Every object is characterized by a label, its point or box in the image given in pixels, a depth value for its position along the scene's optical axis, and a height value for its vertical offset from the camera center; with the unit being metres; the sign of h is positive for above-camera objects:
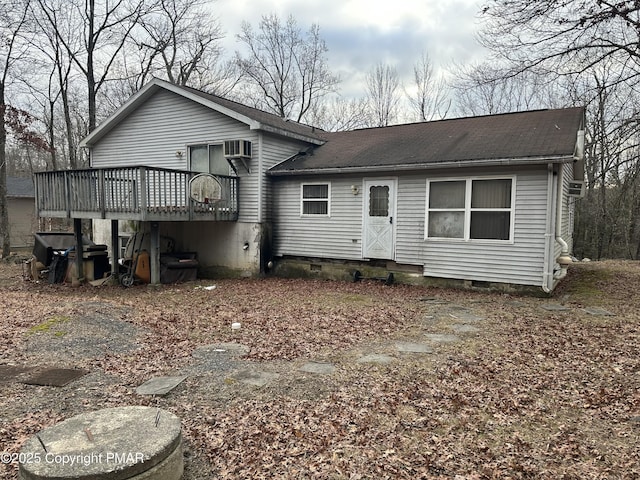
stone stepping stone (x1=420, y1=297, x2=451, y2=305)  8.47 -1.78
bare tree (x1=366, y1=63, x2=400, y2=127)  26.58 +7.47
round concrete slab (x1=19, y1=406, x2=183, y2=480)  2.52 -1.52
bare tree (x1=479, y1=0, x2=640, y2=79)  9.54 +4.30
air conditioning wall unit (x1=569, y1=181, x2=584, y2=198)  11.81 +0.72
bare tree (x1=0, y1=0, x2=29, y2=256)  17.02 +5.22
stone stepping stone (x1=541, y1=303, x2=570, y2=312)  7.69 -1.72
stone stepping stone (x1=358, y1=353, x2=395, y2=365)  5.11 -1.77
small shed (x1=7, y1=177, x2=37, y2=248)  23.11 -0.25
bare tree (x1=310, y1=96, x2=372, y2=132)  27.41 +6.36
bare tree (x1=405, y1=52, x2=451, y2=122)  25.12 +7.03
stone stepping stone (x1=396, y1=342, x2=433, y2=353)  5.48 -1.77
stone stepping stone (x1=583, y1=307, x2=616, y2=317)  7.30 -1.70
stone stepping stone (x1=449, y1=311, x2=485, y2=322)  7.14 -1.76
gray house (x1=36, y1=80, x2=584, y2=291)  9.00 +0.53
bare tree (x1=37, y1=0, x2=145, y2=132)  18.61 +8.05
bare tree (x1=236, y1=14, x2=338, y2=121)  27.89 +9.52
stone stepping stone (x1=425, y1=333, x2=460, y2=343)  5.96 -1.77
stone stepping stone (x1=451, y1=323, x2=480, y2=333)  6.42 -1.76
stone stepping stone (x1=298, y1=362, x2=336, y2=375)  4.80 -1.78
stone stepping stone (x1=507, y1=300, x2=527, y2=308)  8.09 -1.74
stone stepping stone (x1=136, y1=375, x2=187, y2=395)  4.29 -1.81
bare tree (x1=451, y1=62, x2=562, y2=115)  21.84 +6.34
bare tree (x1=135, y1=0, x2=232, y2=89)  22.56 +8.91
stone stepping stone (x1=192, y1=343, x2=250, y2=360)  5.42 -1.82
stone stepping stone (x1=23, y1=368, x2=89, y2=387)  4.47 -1.80
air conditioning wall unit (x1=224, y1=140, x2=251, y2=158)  11.41 +1.68
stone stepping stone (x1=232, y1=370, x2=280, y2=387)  4.52 -1.80
